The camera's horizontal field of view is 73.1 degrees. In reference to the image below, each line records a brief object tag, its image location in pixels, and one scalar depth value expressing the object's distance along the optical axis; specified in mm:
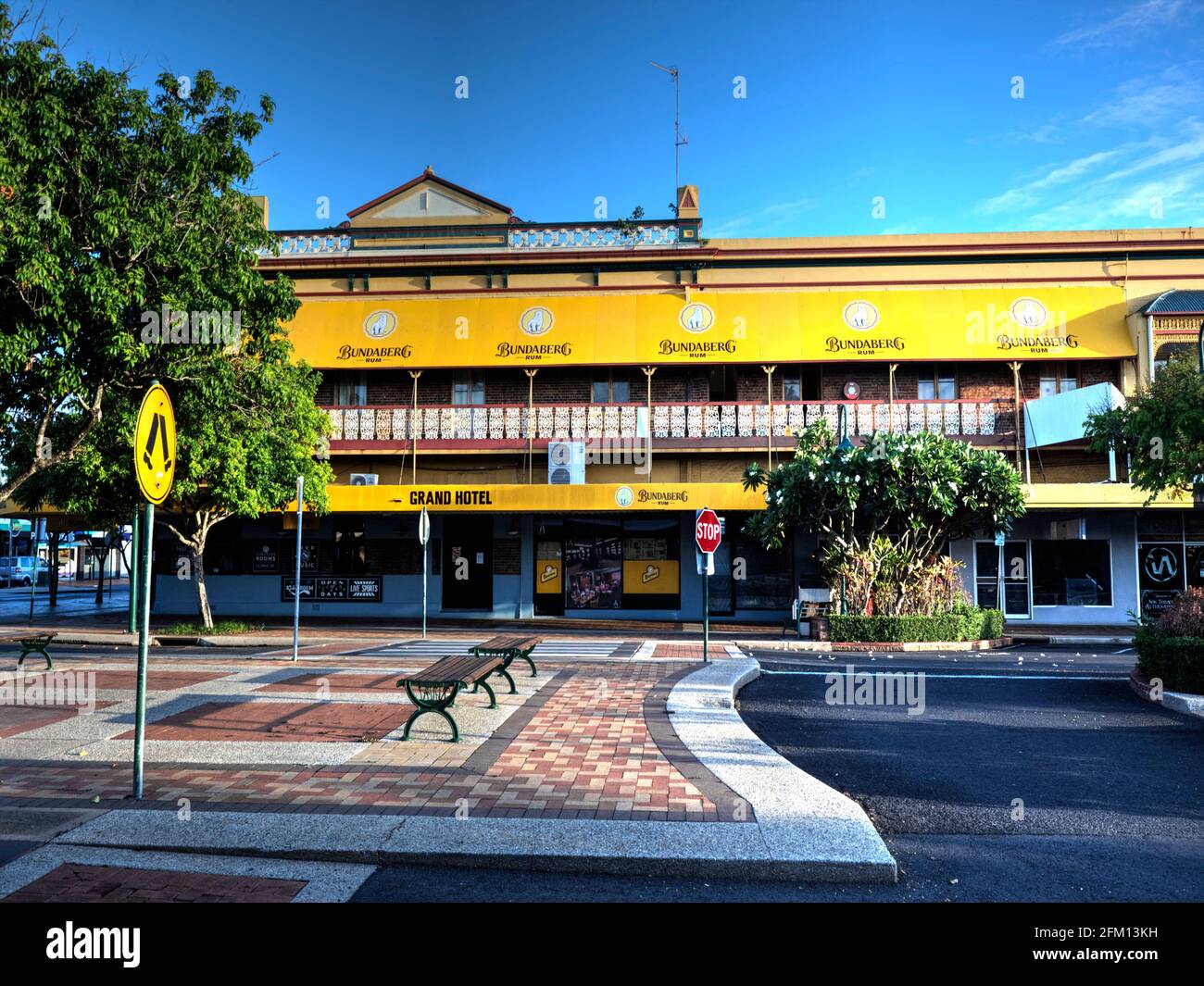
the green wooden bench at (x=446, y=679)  7488
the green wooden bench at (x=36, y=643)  11923
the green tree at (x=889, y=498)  17375
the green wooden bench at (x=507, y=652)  10016
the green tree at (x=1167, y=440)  10922
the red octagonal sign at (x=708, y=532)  14078
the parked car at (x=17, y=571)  42000
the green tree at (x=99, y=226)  9266
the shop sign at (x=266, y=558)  24875
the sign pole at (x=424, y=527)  16844
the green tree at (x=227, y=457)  15094
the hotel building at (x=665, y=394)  22516
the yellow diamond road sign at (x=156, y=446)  5352
